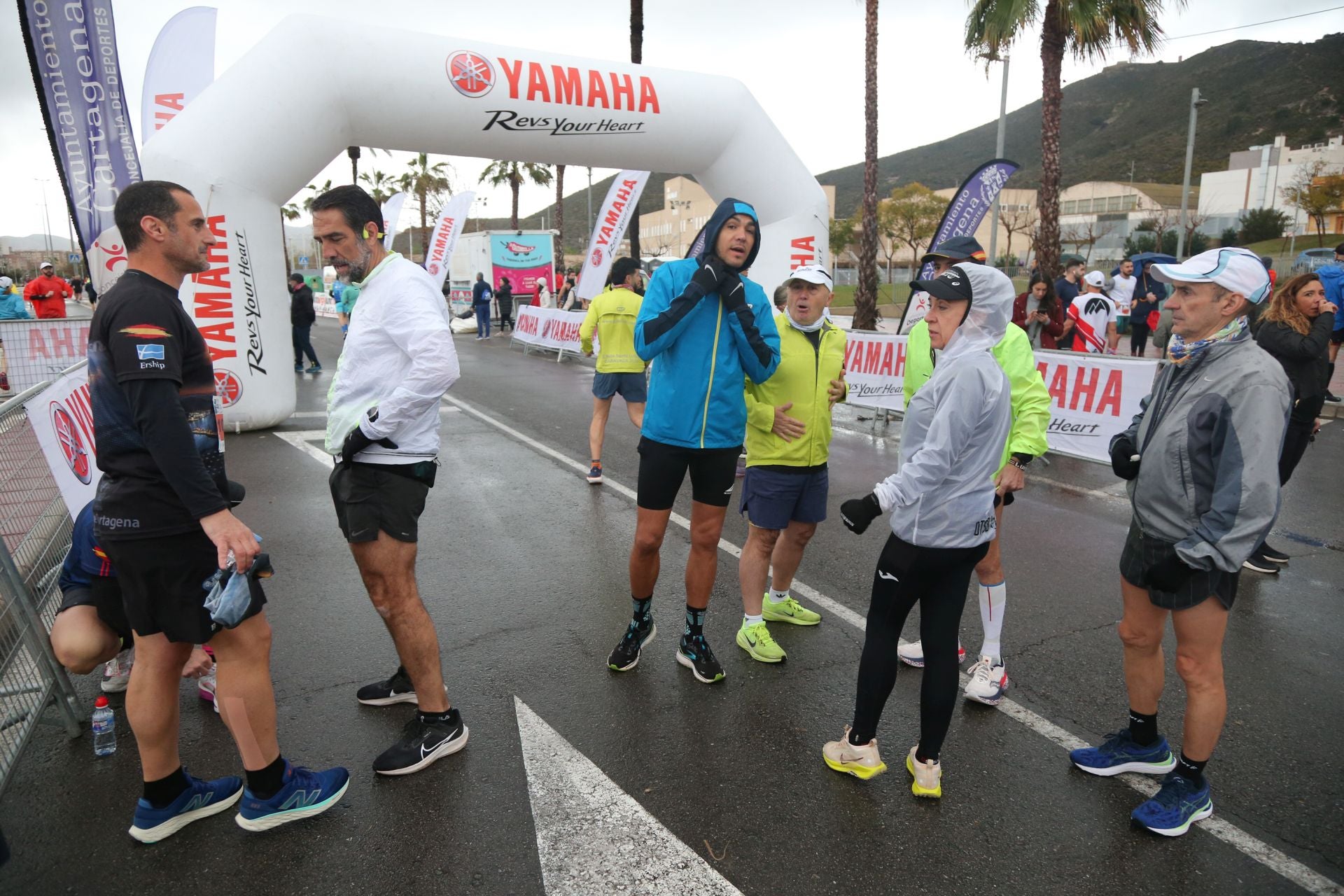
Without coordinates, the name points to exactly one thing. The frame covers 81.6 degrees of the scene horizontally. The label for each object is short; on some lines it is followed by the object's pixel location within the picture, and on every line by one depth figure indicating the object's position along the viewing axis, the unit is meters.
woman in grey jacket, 2.55
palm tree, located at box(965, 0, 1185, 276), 14.62
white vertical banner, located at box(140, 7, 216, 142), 9.64
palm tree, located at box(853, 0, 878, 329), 16.22
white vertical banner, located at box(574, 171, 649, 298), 14.98
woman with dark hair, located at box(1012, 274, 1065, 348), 9.56
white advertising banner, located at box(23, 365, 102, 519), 3.34
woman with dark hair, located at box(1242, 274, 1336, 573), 4.78
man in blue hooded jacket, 3.40
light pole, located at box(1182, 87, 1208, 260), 25.66
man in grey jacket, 2.39
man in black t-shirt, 2.21
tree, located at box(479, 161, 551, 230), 40.22
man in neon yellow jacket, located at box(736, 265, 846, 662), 3.70
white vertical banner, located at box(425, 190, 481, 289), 19.78
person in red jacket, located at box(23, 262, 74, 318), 13.88
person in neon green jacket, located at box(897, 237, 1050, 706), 3.41
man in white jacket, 2.74
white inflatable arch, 8.16
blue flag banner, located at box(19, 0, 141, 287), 6.09
